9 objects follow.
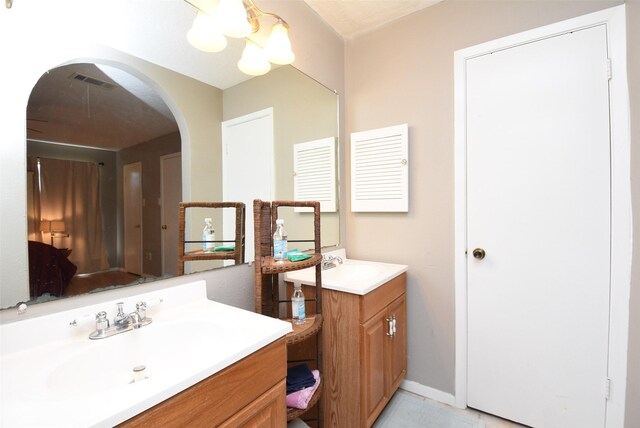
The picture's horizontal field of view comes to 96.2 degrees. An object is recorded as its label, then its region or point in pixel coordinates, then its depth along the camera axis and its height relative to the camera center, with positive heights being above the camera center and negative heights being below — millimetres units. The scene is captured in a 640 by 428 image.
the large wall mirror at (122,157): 874 +199
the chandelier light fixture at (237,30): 1194 +802
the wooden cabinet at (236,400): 640 -484
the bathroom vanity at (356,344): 1389 -688
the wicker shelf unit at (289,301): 1180 -380
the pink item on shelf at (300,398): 1188 -789
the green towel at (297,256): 1274 -215
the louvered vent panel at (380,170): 1864 +264
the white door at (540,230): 1397 -122
